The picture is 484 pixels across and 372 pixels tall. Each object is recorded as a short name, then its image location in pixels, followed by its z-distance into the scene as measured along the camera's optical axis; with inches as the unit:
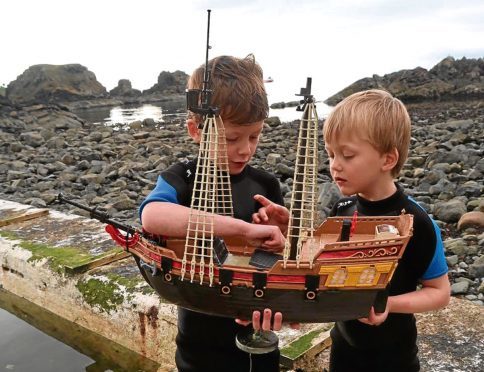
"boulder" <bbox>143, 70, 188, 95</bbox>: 2947.8
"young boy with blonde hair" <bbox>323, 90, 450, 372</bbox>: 78.7
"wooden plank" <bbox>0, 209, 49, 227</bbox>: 213.2
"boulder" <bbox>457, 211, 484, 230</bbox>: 271.3
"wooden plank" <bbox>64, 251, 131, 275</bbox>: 163.3
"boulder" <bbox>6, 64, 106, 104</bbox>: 2437.3
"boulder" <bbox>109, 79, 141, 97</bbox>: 2888.8
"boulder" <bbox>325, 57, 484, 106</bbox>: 1560.0
